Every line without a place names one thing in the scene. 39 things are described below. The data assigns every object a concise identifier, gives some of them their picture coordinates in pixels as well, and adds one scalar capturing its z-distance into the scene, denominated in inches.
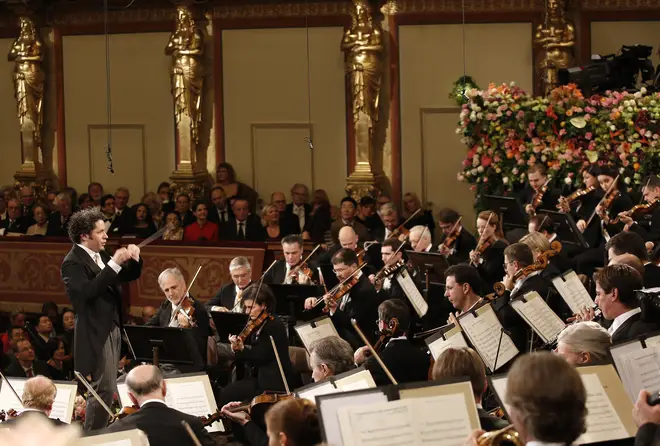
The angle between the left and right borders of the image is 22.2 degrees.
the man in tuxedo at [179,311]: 462.3
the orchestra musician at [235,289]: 498.6
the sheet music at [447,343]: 344.1
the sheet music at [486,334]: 356.9
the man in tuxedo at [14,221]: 782.2
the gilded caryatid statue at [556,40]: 731.4
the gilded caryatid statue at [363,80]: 771.4
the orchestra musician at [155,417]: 287.3
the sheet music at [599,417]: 239.3
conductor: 410.9
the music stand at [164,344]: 419.0
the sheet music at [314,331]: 413.2
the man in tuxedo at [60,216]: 772.8
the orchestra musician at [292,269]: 539.6
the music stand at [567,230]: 511.2
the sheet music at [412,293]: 470.7
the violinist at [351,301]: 480.9
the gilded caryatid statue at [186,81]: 815.7
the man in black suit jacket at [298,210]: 725.4
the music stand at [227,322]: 433.0
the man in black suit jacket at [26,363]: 541.9
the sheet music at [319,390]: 282.6
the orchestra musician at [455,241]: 561.9
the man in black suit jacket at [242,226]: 709.1
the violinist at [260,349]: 425.3
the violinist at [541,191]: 588.5
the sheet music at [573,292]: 399.0
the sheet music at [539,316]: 371.5
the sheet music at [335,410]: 209.7
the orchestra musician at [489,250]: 521.0
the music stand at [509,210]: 576.4
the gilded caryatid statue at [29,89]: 860.8
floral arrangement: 595.9
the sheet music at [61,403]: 352.9
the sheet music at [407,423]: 212.2
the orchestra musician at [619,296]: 320.8
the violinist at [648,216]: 521.4
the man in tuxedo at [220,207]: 746.3
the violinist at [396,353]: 371.3
